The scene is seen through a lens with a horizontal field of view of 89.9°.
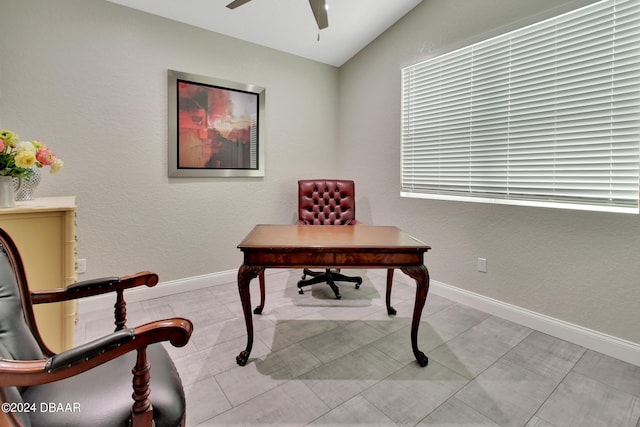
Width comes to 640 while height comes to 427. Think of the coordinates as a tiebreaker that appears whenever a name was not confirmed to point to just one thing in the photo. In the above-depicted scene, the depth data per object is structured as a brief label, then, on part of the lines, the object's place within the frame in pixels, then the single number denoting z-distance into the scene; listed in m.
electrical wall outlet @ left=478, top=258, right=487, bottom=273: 2.88
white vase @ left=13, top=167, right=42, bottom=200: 2.00
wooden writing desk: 1.93
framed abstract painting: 3.21
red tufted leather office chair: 3.57
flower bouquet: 1.75
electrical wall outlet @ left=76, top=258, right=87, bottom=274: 2.78
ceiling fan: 2.04
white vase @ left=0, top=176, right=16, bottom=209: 1.72
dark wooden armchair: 0.85
